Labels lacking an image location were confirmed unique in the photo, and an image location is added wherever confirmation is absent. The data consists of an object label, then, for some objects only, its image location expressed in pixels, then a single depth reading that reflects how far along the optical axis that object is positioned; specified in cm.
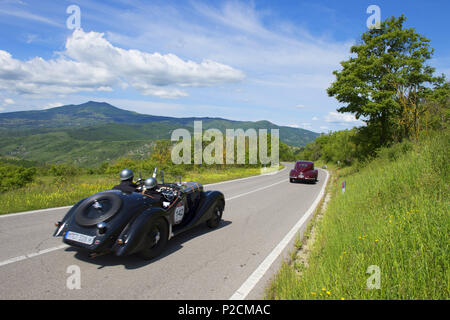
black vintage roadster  357
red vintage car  1784
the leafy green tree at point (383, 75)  1636
